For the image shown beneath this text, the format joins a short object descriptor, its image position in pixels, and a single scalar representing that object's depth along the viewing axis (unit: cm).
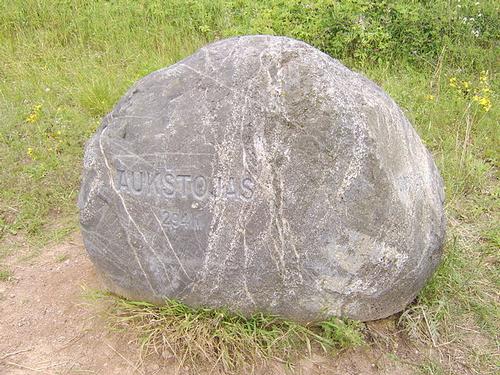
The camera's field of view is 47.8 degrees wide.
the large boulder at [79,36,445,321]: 247
